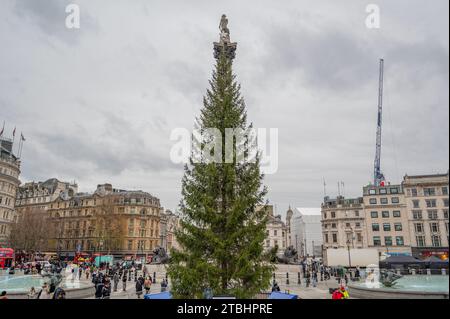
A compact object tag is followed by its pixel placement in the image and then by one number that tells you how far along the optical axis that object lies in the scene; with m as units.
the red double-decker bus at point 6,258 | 44.78
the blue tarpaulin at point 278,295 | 15.48
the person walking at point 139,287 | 25.66
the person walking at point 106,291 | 22.55
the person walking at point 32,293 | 19.94
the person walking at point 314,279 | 34.71
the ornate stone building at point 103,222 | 86.25
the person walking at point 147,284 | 26.20
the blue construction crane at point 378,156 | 115.00
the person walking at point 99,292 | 22.70
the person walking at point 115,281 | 31.23
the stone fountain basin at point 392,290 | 19.92
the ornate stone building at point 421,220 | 58.27
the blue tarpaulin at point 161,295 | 15.64
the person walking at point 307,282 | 34.55
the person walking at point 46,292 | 20.59
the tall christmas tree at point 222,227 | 15.34
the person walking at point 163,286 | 27.10
